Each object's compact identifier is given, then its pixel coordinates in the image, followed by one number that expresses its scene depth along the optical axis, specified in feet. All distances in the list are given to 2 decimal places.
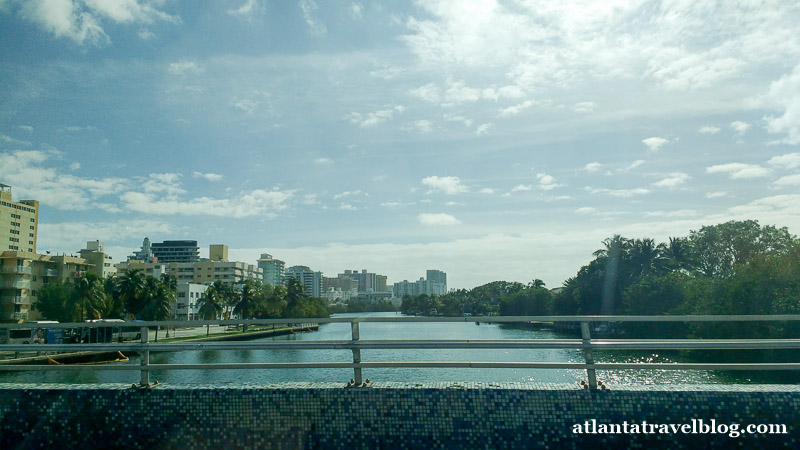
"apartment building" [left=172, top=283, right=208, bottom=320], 336.70
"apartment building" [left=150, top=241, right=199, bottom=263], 632.79
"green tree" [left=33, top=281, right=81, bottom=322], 180.86
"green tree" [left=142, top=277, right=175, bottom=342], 203.82
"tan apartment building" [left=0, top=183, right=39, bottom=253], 286.46
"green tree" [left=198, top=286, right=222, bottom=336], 256.71
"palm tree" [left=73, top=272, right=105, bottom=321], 180.04
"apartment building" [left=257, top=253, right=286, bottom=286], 622.95
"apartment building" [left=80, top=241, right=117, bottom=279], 315.58
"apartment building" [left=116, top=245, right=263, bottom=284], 467.93
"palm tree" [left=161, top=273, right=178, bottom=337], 256.40
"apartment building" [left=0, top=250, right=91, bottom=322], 212.43
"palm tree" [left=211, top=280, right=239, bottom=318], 286.25
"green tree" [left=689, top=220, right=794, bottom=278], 196.15
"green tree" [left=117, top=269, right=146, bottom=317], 198.29
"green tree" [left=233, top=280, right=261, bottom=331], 272.92
